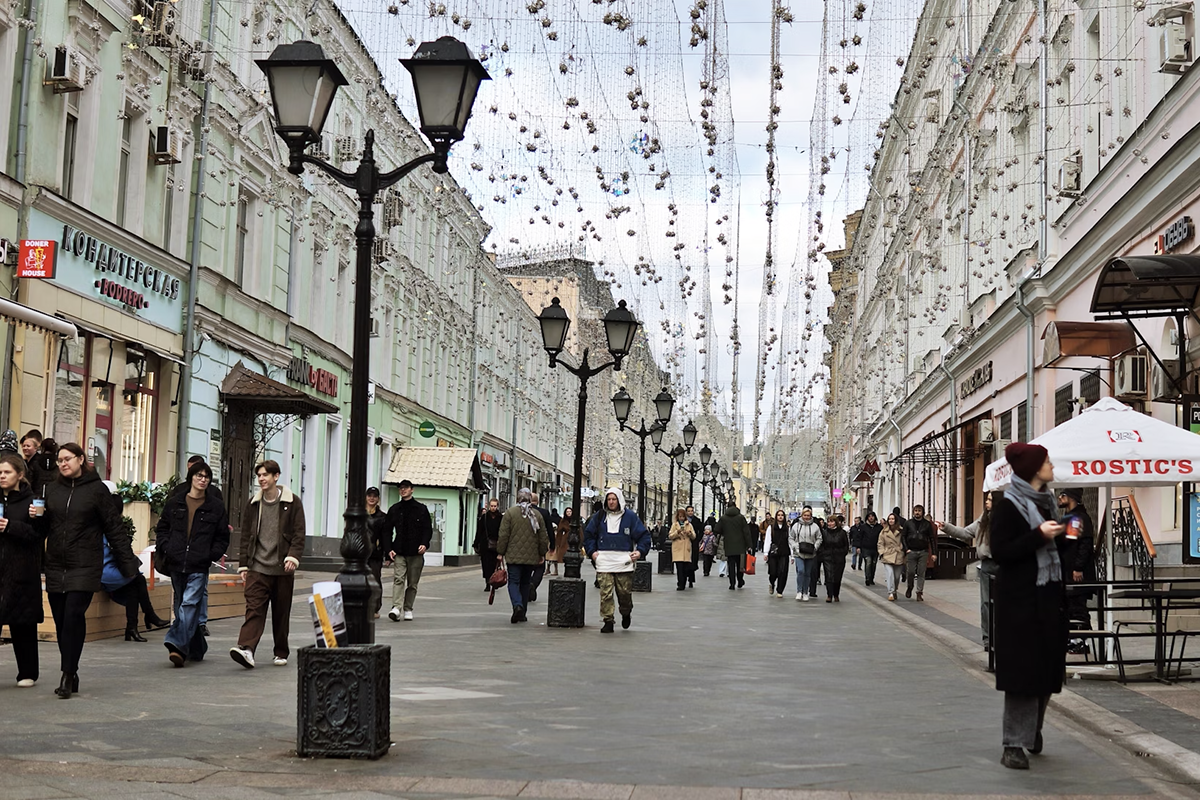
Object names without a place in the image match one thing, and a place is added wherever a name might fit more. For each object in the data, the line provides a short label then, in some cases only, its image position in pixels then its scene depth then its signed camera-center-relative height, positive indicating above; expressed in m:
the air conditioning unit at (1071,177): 22.88 +5.52
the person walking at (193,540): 12.13 -0.36
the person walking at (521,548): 17.91 -0.51
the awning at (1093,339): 18.59 +2.42
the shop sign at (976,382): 31.62 +3.19
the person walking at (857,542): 36.06 -0.65
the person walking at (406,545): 17.86 -0.51
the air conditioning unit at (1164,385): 17.14 +1.75
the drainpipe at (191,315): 24.25 +3.08
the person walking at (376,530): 17.11 -0.33
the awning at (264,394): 25.98 +1.90
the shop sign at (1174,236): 17.02 +3.53
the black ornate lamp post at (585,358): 19.03 +2.23
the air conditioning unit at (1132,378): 18.47 +1.90
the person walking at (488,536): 24.67 -0.52
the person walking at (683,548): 28.69 -0.73
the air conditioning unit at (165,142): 22.89 +5.64
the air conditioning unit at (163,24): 22.00 +7.27
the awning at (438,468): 37.69 +0.98
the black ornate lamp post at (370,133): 8.68 +2.56
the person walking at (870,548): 33.00 -0.74
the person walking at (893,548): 26.08 -0.55
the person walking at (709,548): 38.97 -0.99
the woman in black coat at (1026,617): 7.75 -0.52
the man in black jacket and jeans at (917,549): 25.75 -0.56
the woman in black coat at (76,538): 9.95 -0.31
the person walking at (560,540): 30.33 -0.69
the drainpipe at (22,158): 18.06 +4.30
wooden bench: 14.00 -1.20
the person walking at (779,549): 26.80 -0.65
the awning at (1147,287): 14.48 +2.61
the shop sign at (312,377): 31.36 +2.81
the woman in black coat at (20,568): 9.64 -0.51
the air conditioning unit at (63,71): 19.19 +5.65
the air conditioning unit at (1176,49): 17.14 +5.72
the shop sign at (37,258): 18.22 +2.97
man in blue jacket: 17.14 -0.47
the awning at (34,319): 16.42 +2.04
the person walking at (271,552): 12.16 -0.44
